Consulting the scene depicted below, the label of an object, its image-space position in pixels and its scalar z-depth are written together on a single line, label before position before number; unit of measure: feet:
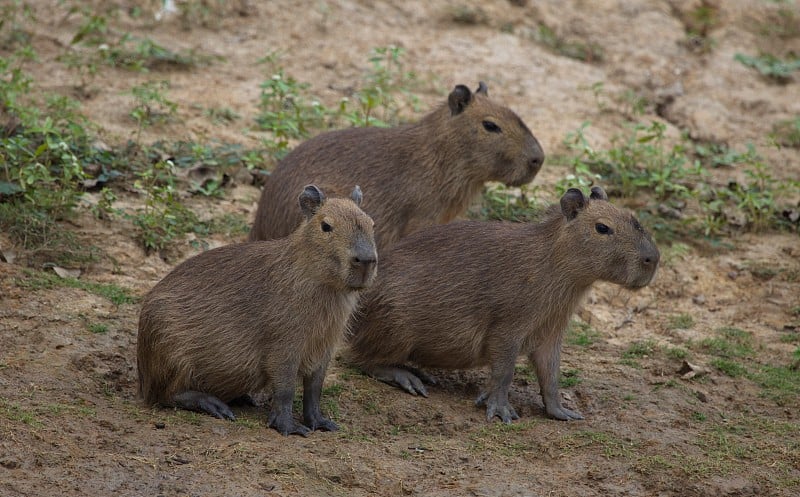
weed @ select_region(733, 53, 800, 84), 75.15
